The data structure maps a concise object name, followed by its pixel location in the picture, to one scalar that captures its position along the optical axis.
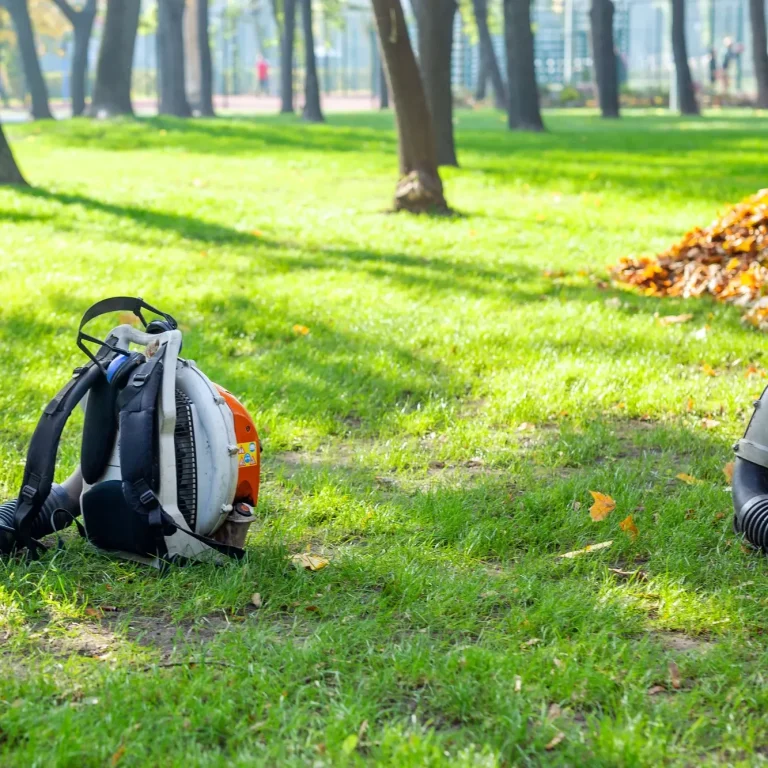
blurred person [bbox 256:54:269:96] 62.41
